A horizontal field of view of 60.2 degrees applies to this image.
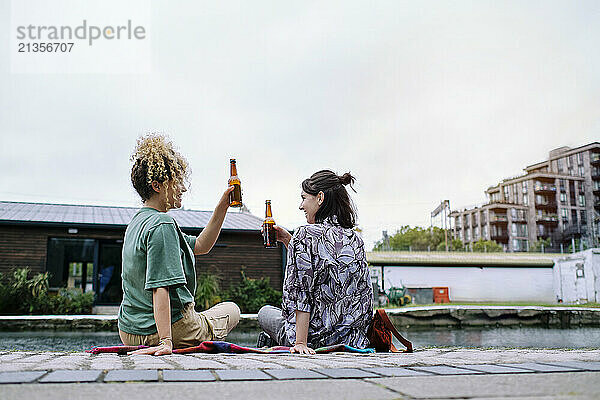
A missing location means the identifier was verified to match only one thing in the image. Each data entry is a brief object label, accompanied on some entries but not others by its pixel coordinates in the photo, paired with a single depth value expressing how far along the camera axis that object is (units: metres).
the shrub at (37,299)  11.25
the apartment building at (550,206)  50.31
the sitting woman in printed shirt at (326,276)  2.96
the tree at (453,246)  44.68
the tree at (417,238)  47.81
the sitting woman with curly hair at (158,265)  2.52
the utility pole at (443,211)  46.81
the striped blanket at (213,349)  2.54
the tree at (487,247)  43.31
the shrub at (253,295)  13.25
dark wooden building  13.07
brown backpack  3.11
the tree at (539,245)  43.29
